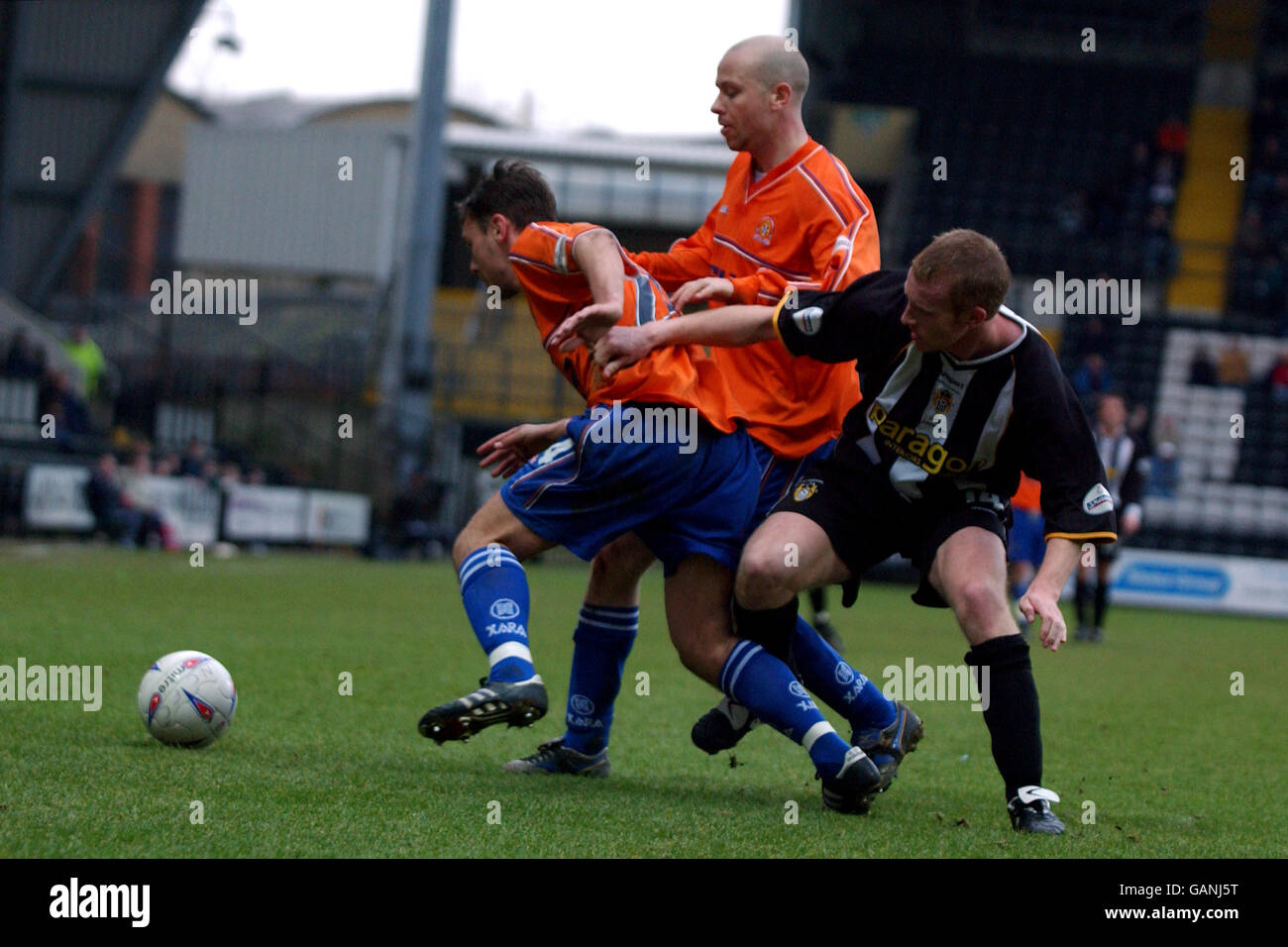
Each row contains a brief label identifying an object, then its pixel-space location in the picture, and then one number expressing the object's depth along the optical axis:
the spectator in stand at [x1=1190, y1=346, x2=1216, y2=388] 23.45
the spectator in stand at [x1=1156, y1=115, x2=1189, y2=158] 27.03
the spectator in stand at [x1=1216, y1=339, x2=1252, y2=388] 23.91
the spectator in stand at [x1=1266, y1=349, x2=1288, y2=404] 23.56
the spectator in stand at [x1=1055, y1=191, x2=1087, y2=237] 25.64
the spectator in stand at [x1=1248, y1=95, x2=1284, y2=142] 26.81
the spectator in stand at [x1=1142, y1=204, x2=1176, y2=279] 24.83
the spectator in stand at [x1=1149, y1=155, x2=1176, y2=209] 26.09
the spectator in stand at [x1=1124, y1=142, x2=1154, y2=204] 26.83
